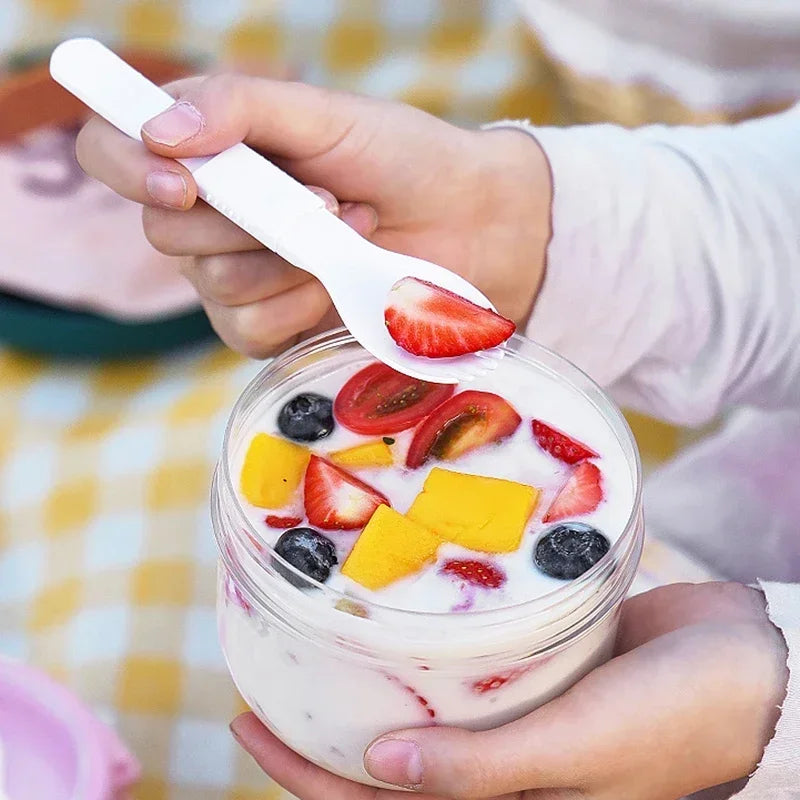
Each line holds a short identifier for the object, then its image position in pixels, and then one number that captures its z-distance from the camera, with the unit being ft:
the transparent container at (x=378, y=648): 1.58
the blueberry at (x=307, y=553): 1.61
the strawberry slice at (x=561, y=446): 1.72
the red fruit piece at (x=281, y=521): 1.66
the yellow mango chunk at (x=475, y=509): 1.64
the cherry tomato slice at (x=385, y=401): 1.73
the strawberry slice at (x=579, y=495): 1.67
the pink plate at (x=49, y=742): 1.96
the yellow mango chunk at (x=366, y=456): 1.70
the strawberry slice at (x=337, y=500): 1.64
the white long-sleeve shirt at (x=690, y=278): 2.10
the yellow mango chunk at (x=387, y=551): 1.62
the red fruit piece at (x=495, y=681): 1.61
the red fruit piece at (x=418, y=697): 1.60
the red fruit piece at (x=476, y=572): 1.62
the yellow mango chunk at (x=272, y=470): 1.68
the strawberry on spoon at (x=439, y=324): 1.71
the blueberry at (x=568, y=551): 1.62
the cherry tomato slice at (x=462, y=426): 1.71
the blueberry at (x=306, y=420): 1.73
